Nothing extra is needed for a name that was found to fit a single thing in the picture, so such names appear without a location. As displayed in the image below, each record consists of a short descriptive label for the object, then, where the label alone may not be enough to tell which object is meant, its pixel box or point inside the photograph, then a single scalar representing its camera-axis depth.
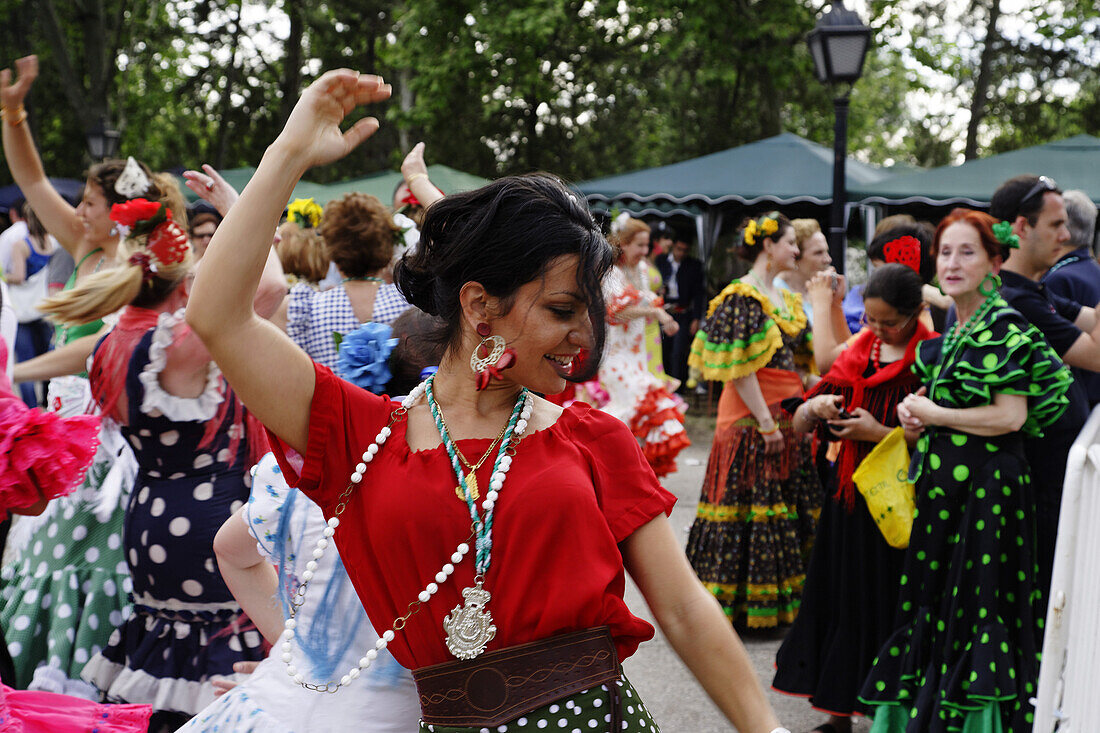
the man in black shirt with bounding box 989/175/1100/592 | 3.79
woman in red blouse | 1.67
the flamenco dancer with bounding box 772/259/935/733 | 4.12
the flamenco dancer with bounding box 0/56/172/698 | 3.73
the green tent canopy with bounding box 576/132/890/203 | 13.13
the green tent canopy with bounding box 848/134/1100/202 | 12.35
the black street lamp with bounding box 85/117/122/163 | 14.92
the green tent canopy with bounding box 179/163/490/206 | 13.34
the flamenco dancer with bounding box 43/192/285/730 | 3.29
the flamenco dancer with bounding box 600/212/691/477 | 6.96
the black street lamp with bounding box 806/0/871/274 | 7.79
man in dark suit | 14.05
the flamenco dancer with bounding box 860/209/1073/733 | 3.46
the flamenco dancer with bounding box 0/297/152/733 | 2.16
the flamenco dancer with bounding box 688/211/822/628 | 5.36
